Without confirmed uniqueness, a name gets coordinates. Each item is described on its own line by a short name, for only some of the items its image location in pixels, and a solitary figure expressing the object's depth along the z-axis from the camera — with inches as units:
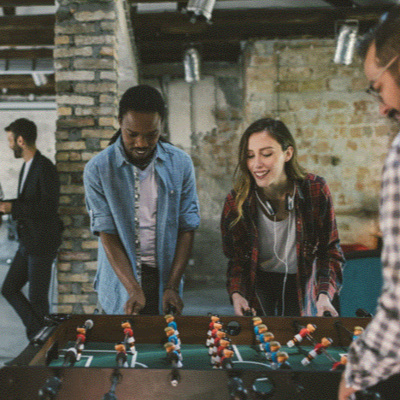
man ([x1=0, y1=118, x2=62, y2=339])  127.5
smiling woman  80.1
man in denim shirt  79.8
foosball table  39.5
